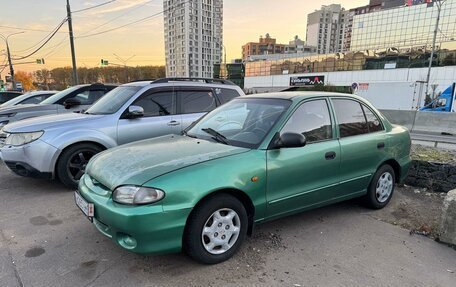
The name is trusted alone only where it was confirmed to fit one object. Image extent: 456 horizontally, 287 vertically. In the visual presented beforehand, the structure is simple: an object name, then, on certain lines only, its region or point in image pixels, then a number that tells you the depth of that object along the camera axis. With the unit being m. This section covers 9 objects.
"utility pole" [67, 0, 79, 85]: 18.31
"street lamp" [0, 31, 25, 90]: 35.25
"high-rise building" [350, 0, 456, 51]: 64.00
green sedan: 2.76
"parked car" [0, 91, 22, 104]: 15.15
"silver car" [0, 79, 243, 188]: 4.88
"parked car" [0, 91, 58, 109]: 9.92
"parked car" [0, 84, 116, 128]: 7.62
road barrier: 12.23
